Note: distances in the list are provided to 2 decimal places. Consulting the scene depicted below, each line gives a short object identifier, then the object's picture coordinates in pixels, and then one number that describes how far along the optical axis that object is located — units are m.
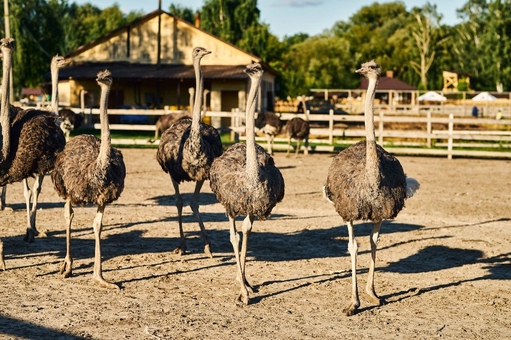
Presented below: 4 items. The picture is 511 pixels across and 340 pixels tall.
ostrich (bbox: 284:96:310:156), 20.12
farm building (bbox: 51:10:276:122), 34.53
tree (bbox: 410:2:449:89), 73.38
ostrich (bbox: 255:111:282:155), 20.30
